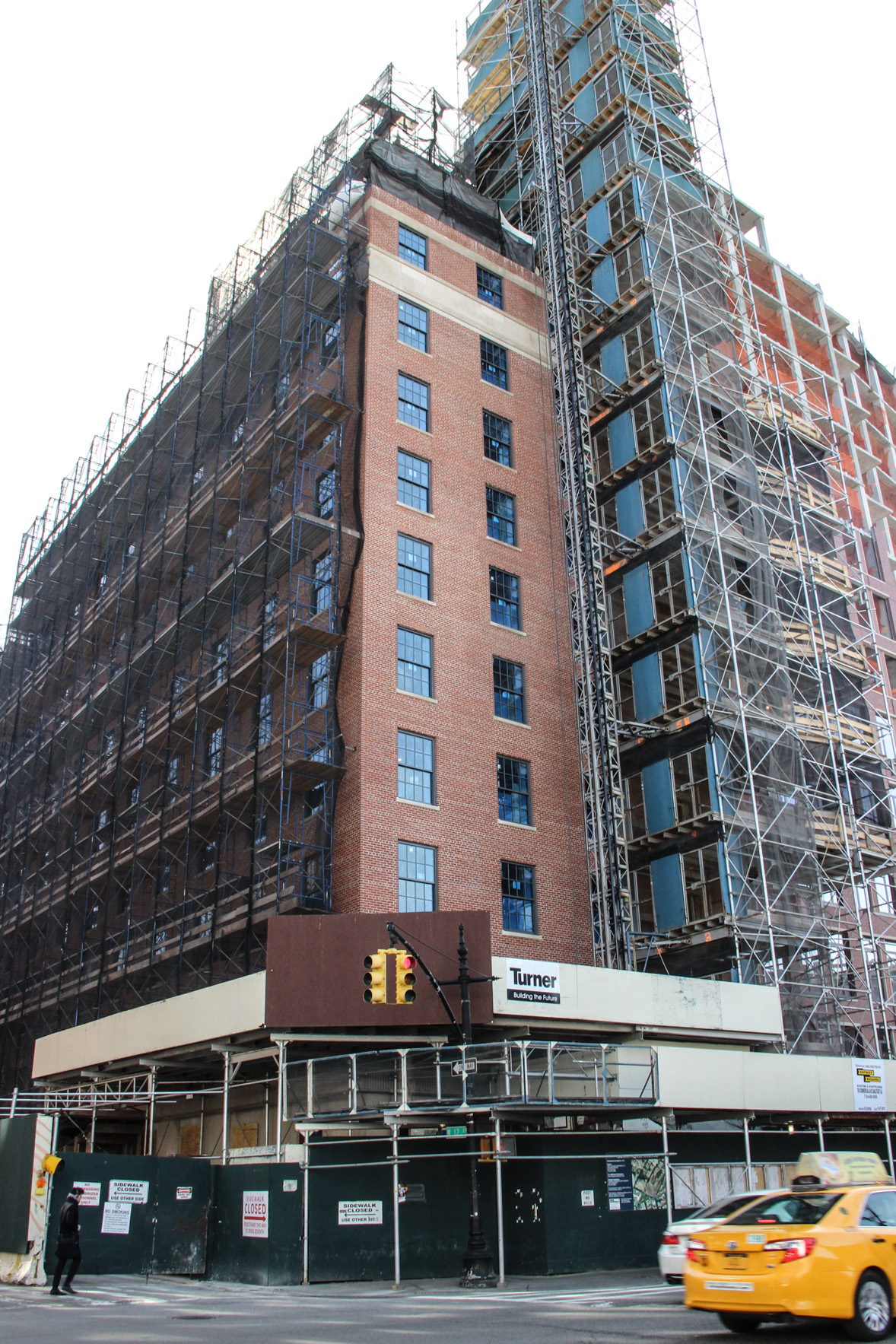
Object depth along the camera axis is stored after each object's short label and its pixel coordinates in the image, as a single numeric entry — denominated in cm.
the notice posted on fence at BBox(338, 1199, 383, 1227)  2189
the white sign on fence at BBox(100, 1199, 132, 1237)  2234
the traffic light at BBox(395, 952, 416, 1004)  2111
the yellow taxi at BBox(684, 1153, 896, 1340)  1088
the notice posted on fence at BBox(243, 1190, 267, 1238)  2169
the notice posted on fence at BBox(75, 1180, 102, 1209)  2198
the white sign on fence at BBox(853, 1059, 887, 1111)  2861
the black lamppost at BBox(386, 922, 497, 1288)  1958
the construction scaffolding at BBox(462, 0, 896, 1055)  3400
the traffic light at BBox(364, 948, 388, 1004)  2067
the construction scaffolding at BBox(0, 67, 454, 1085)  3256
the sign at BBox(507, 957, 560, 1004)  2552
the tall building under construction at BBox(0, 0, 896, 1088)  3262
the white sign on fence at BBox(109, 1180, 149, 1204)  2228
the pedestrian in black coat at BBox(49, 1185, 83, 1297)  1925
